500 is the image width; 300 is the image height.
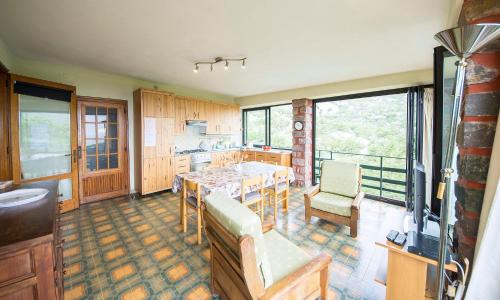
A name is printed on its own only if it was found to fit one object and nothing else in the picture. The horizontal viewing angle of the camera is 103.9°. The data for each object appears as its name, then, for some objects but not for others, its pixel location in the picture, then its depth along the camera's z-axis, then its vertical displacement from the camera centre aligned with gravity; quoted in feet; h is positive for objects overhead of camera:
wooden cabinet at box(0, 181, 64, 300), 2.92 -1.77
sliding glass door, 13.56 +0.72
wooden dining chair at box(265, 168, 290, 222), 10.05 -2.34
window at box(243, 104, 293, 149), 19.02 +1.98
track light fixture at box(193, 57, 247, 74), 9.93 +4.38
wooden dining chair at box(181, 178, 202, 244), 8.09 -2.44
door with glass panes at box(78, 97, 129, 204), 12.26 -0.20
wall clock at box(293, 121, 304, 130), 16.14 +1.62
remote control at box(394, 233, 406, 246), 4.54 -2.26
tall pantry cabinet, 13.24 +0.39
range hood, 16.36 +1.93
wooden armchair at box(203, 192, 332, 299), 3.38 -2.53
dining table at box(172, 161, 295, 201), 8.32 -1.56
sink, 4.47 -1.27
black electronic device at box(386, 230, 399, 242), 4.69 -2.24
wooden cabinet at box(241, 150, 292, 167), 16.87 -1.06
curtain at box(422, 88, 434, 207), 10.47 +0.48
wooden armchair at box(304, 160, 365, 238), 8.68 -2.55
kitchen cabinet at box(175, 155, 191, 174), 15.22 -1.46
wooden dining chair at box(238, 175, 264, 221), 8.65 -2.31
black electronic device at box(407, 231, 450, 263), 4.20 -2.31
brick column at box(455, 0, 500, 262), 3.15 +0.36
